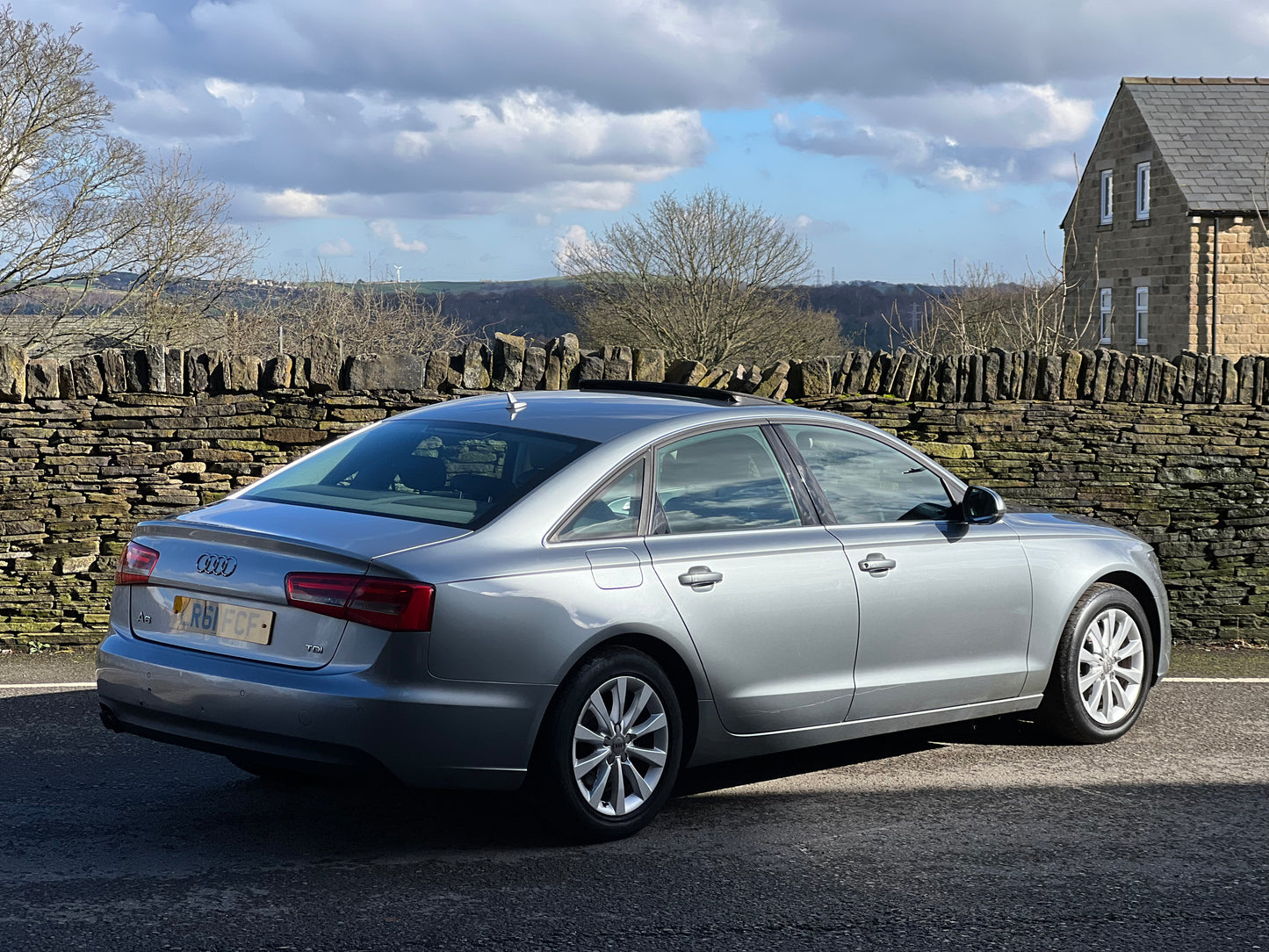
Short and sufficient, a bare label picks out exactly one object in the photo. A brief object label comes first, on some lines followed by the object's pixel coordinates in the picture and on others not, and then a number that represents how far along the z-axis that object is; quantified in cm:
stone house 4178
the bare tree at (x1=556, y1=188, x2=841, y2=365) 5584
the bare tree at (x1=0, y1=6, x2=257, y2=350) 3591
